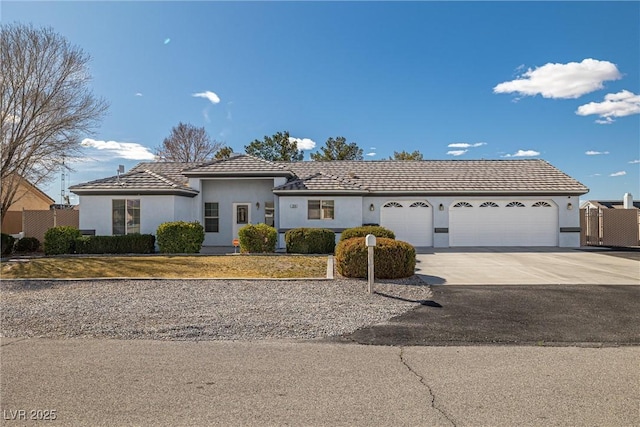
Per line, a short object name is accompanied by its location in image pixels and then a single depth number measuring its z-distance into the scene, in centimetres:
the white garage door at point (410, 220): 2150
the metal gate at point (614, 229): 2259
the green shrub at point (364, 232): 1606
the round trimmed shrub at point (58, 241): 1753
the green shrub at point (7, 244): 1814
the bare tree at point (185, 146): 4369
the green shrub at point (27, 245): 1950
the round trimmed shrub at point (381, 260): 1117
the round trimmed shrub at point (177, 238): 1761
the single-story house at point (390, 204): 2042
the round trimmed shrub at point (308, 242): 1750
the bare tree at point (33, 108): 1839
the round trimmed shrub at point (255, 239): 1736
